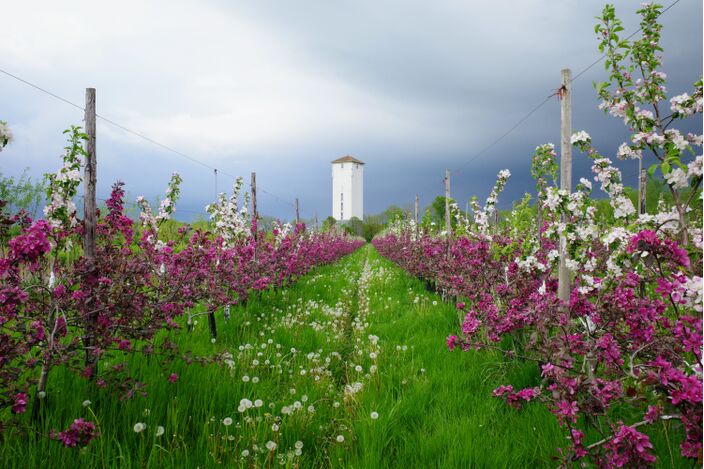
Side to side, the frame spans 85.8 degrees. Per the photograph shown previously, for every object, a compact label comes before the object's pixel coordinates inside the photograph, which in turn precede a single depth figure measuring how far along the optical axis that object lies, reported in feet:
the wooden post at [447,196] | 33.74
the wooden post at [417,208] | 61.53
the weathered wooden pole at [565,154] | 12.82
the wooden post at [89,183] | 12.37
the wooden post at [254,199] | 31.71
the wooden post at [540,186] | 17.43
